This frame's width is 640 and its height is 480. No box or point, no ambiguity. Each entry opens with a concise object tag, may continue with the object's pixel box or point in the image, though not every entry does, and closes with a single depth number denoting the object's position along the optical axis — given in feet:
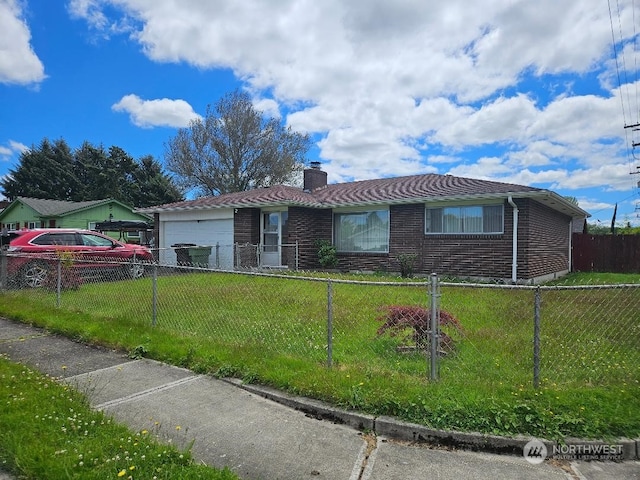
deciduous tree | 112.06
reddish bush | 15.75
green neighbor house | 94.43
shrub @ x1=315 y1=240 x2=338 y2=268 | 50.16
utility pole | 84.25
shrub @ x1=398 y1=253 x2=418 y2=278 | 44.55
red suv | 30.60
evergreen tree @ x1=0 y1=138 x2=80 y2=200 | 140.36
